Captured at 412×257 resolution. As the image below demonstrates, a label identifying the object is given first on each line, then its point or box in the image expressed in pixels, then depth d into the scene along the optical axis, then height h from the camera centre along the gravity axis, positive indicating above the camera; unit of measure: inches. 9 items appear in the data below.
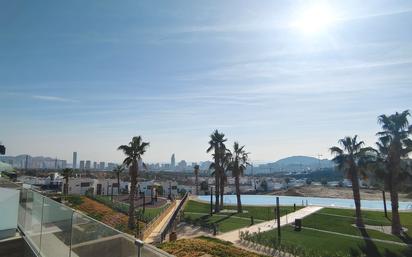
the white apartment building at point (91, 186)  2805.1 -124.6
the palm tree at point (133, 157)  1244.8 +57.3
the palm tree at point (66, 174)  2261.3 -15.3
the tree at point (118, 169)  2552.9 +19.9
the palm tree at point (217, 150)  1884.8 +125.2
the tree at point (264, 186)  3926.4 -185.8
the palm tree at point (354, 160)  1290.6 +40.7
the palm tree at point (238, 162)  1847.9 +51.6
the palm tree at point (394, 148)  1141.7 +81.3
